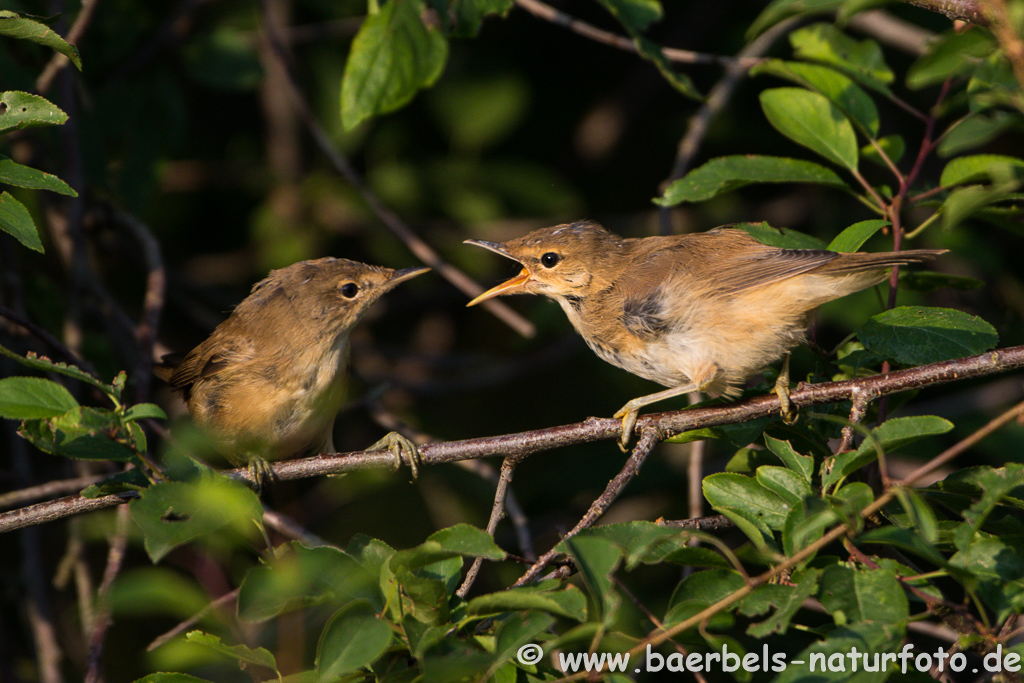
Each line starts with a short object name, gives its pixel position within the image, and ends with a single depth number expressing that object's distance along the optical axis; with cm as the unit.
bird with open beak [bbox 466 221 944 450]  661
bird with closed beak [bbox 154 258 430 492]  785
